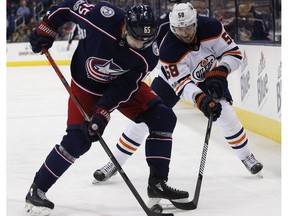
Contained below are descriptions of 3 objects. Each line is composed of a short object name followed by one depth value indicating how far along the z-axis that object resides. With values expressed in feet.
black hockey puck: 19.58
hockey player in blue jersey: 18.76
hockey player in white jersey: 21.62
